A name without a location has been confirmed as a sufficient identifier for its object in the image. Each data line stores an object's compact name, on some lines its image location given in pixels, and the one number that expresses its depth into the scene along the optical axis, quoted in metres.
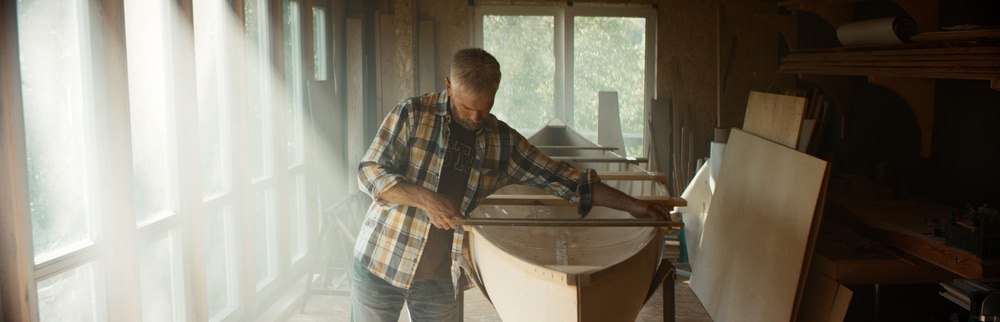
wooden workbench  3.09
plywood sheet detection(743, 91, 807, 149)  3.99
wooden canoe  2.52
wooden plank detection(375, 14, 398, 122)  7.20
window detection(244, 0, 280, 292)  4.91
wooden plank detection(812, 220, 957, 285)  3.47
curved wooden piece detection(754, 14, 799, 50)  6.18
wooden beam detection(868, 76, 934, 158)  4.26
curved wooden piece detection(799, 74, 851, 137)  6.96
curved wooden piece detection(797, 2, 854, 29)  5.16
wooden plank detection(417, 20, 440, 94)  7.32
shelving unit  3.23
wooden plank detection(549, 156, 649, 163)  4.98
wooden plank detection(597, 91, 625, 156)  7.24
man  2.54
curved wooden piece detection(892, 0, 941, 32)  3.78
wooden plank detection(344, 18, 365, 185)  6.43
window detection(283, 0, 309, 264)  5.63
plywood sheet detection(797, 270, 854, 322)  3.52
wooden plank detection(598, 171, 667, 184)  4.34
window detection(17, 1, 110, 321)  2.75
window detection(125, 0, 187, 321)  3.56
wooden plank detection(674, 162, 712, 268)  5.77
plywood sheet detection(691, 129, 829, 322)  3.57
